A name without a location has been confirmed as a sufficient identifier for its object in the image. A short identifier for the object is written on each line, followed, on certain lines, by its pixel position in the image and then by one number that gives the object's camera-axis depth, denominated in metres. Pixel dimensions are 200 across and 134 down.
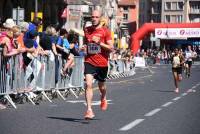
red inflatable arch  75.81
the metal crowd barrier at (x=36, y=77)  16.33
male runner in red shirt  13.31
